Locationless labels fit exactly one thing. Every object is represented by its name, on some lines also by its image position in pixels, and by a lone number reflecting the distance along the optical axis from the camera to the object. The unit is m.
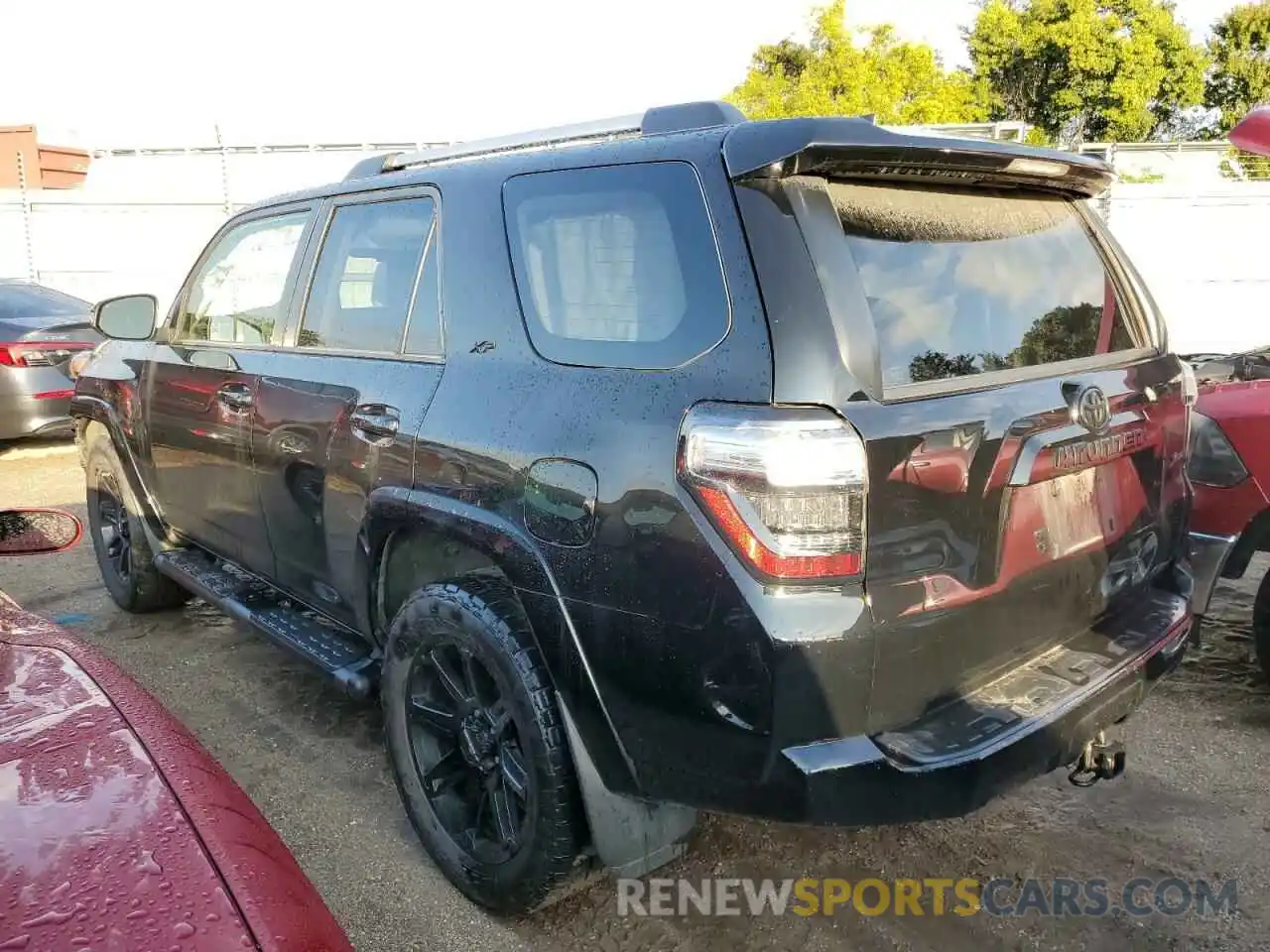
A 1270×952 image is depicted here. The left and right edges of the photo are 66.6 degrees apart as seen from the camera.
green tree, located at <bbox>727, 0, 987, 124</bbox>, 28.53
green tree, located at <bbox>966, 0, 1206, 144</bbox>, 31.77
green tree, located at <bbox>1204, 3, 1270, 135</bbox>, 34.31
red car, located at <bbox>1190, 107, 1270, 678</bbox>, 3.52
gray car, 8.03
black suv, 1.88
